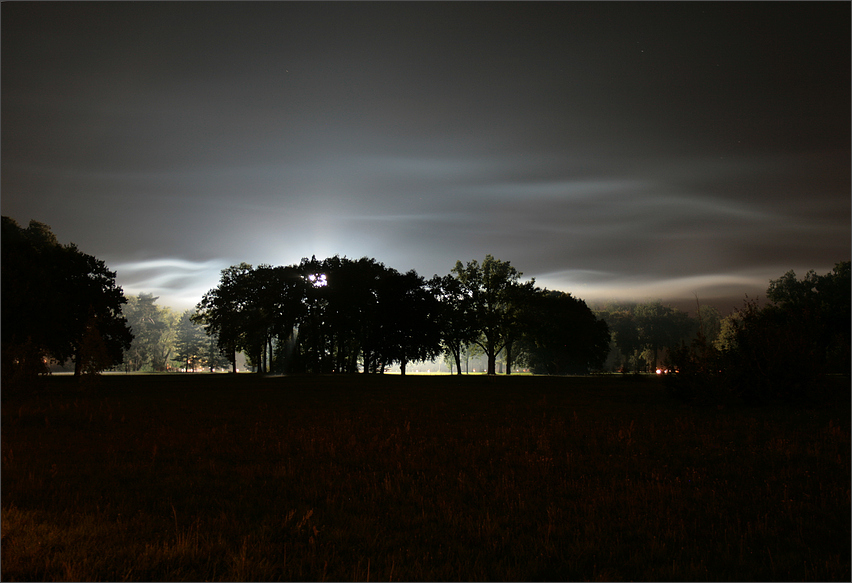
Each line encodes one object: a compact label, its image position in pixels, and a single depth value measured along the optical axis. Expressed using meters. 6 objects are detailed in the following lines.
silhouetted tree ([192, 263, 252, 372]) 63.25
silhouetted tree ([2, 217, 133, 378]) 24.88
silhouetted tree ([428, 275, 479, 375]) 68.44
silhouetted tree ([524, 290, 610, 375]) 76.44
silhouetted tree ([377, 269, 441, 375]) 57.88
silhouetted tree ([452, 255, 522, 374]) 74.69
